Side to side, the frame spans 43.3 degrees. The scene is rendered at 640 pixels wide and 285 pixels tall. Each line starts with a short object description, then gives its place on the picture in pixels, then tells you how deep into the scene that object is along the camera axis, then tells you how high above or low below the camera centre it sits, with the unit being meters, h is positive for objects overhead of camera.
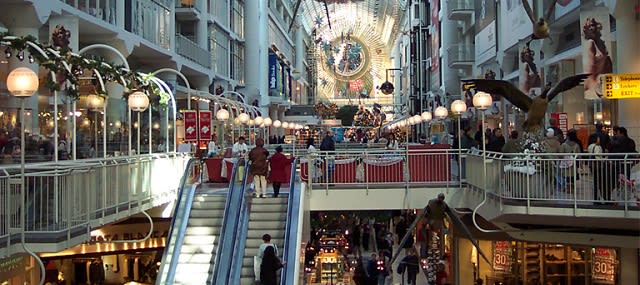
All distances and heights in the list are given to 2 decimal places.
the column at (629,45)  18.75 +2.38
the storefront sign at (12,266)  12.56 -1.86
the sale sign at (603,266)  17.94 -2.69
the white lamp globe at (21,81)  10.36 +0.93
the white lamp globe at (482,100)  16.72 +1.01
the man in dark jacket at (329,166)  19.98 -0.40
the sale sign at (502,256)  20.98 -2.84
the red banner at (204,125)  23.20 +0.76
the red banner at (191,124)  22.72 +0.77
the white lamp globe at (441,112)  29.18 +1.34
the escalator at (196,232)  14.56 -1.58
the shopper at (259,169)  17.19 -0.39
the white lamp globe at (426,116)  37.50 +1.55
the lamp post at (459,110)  19.59 +0.95
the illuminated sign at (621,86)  17.22 +1.32
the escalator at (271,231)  14.27 -1.55
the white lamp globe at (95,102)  16.67 +1.07
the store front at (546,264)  18.17 -2.89
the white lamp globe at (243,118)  32.47 +1.33
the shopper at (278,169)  17.42 -0.41
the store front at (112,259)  20.33 -2.92
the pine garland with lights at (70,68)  11.82 +1.53
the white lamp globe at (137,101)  16.70 +1.06
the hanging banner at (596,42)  18.39 +2.44
